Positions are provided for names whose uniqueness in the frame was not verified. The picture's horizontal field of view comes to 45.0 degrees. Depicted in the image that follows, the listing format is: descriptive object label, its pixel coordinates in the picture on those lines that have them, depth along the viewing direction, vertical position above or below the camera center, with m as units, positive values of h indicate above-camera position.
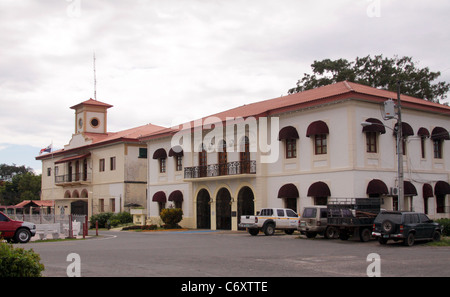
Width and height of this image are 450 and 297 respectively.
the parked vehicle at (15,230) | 26.77 -1.72
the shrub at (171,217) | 42.84 -1.88
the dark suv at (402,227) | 23.81 -1.64
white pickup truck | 32.06 -1.72
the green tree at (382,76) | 53.28 +11.55
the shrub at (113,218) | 49.66 -2.26
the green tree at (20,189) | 89.84 +1.04
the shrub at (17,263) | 10.16 -1.29
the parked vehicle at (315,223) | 28.39 -1.67
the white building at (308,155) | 31.81 +2.37
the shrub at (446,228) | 29.05 -2.06
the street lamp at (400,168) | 26.66 +1.10
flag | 56.57 +4.77
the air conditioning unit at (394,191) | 32.19 -0.05
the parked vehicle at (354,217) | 26.49 -1.30
